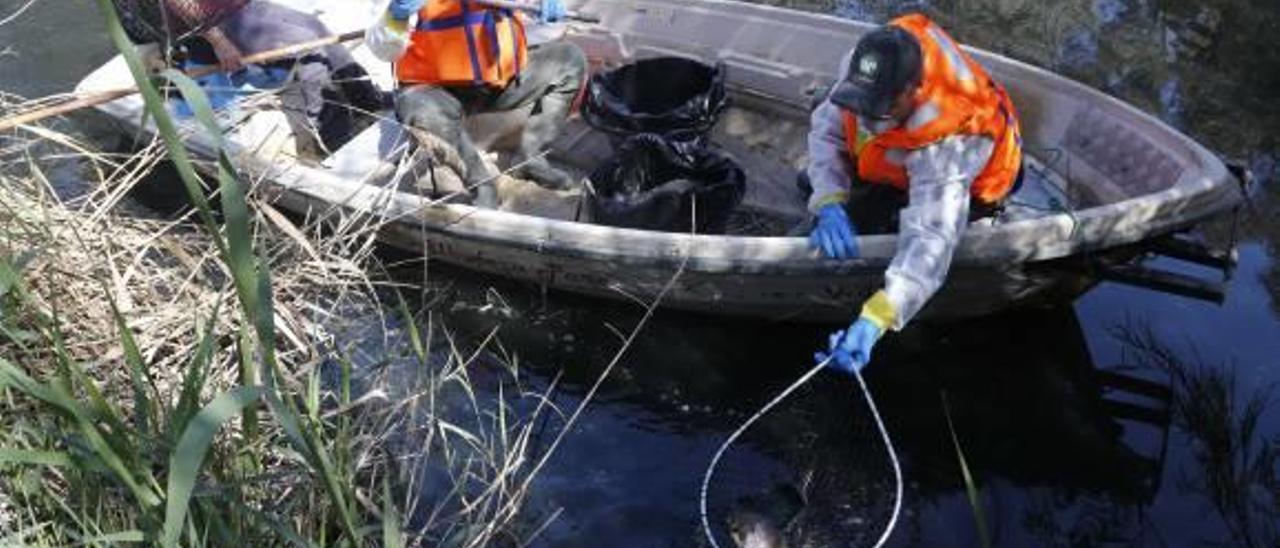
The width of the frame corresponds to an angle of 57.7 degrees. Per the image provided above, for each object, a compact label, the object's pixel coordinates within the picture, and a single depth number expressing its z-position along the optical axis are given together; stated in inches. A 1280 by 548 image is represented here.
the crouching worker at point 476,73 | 207.6
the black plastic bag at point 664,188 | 193.8
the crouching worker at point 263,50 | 227.0
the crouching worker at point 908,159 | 149.1
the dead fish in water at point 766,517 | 159.5
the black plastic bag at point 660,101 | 214.1
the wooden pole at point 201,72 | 133.5
